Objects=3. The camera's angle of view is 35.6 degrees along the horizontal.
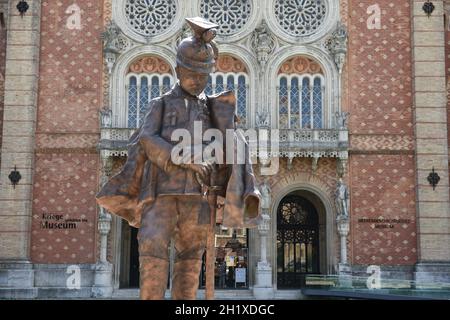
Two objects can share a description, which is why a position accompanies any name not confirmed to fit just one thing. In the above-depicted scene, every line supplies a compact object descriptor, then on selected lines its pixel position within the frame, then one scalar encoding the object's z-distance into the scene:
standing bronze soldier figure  7.17
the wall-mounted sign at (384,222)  25.16
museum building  24.91
